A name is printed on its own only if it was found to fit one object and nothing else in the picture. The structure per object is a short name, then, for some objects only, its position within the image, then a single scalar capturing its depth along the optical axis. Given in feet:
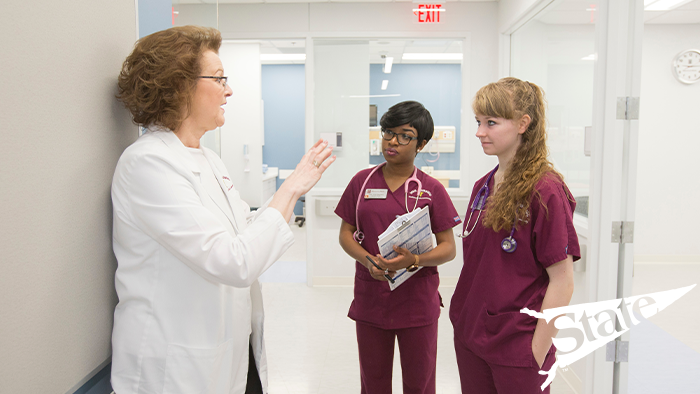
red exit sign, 14.38
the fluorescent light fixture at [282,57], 25.75
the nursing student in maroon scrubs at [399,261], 5.96
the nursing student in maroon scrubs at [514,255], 4.31
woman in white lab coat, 3.14
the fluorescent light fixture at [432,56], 14.64
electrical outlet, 14.98
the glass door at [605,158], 7.45
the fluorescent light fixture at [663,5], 7.32
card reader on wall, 15.11
